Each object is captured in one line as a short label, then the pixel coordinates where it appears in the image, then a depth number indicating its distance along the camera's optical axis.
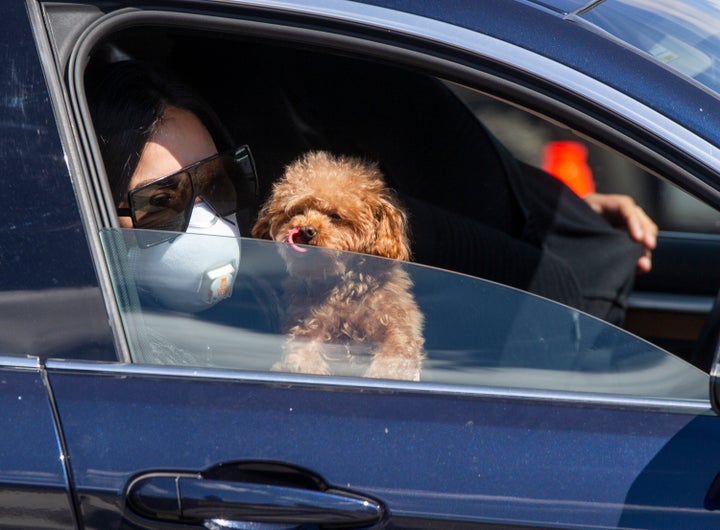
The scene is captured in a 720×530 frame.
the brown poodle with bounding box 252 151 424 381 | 8.00
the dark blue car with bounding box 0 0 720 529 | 7.91
